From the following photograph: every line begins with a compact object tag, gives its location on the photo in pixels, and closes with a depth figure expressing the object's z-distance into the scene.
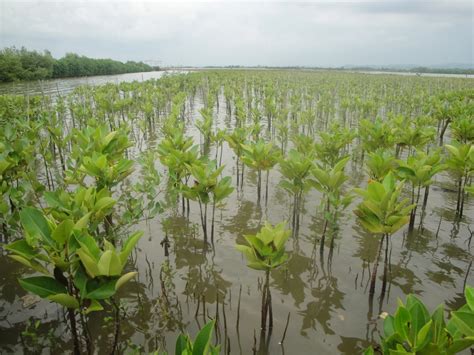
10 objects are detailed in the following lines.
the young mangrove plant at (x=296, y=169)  3.73
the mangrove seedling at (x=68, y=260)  1.68
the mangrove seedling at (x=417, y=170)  3.64
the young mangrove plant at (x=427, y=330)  1.50
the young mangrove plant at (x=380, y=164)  3.73
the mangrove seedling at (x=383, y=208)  2.65
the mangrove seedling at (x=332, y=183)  3.33
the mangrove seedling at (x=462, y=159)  3.91
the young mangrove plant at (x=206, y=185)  3.35
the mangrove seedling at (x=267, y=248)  2.26
